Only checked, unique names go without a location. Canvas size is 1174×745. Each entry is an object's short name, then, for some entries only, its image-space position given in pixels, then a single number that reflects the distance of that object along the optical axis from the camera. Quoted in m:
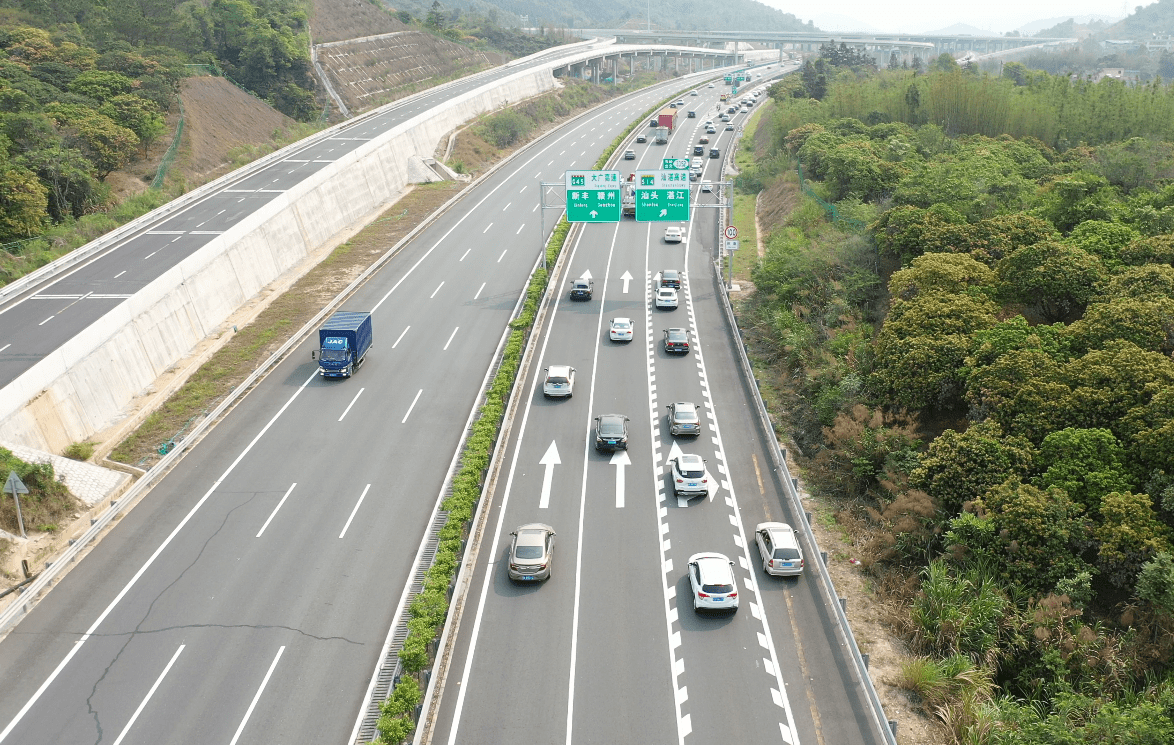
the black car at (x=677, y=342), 46.50
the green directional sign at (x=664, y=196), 55.75
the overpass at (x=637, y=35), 191.39
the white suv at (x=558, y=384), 41.00
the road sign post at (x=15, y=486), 28.44
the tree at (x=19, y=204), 50.97
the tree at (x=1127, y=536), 23.12
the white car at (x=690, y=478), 32.56
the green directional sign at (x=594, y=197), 55.72
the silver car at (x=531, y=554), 27.45
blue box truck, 42.53
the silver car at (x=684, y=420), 37.25
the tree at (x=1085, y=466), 25.16
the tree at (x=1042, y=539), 24.50
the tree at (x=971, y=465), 27.59
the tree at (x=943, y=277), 37.81
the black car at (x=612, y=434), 36.00
